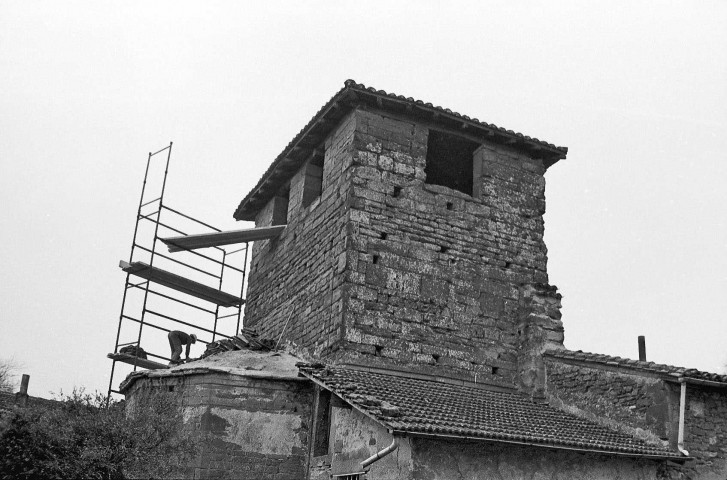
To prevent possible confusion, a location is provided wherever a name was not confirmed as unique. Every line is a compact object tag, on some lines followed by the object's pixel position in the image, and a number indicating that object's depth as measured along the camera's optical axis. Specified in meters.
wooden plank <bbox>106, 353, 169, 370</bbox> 13.50
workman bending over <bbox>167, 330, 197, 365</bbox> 13.76
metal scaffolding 13.63
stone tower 11.52
